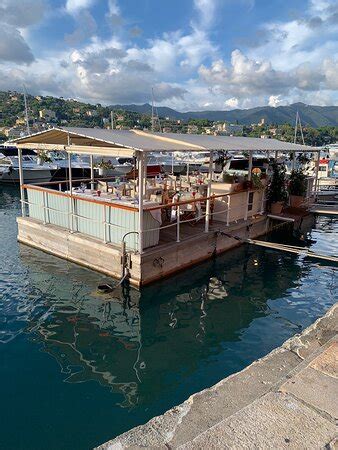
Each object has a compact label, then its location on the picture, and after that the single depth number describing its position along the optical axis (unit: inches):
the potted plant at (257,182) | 507.2
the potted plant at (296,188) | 635.5
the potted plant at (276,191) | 563.8
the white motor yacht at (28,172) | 1184.2
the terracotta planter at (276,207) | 565.5
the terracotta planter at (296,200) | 636.7
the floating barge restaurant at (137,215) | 349.7
